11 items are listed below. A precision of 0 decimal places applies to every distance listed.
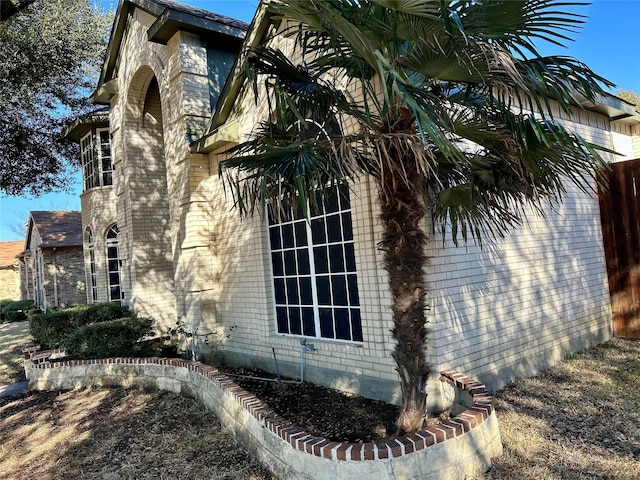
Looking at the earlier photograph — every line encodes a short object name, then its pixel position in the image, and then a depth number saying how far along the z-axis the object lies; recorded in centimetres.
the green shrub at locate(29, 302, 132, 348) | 1036
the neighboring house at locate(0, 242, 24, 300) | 3120
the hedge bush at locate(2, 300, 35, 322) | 2191
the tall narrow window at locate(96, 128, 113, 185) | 1408
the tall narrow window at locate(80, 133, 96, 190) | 1433
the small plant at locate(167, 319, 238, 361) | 870
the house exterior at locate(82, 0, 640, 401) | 577
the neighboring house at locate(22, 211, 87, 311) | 2056
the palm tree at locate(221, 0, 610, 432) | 335
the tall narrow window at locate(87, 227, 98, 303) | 1462
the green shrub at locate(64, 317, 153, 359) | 863
